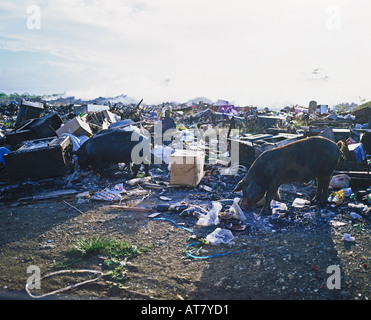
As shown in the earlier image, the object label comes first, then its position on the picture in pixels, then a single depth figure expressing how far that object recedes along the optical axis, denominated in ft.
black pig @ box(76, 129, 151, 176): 23.86
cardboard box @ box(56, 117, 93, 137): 28.50
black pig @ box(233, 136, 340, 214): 16.21
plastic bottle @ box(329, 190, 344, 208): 16.70
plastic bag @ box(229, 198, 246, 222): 15.20
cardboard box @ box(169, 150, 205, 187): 19.80
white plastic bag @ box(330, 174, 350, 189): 19.22
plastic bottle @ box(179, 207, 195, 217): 16.40
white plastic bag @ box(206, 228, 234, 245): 13.19
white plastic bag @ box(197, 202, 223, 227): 15.02
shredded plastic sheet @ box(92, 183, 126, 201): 19.54
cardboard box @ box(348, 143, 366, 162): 22.21
